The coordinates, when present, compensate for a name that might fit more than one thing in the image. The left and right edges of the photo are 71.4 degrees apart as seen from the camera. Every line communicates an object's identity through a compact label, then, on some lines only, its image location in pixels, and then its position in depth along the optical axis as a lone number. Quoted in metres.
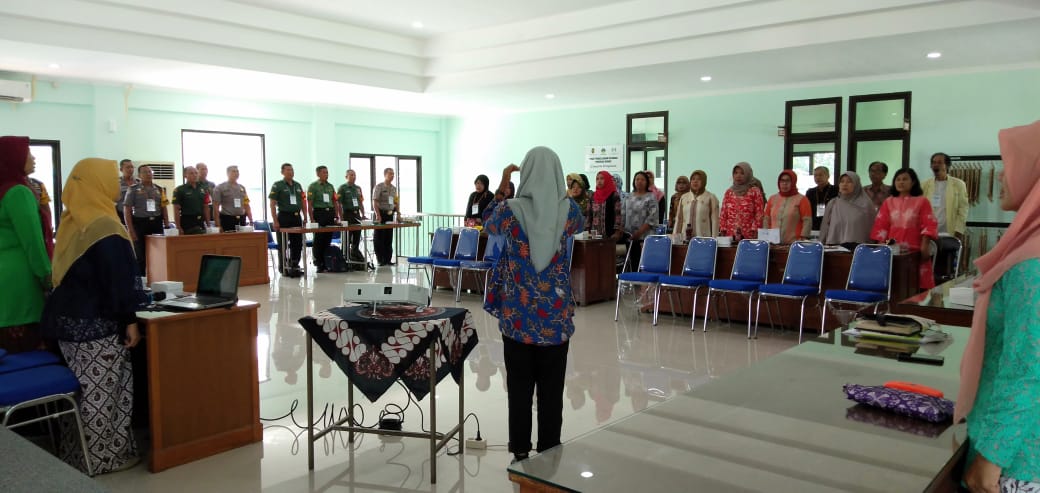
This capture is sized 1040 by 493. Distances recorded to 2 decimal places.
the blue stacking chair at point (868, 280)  5.76
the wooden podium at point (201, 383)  3.31
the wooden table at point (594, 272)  7.91
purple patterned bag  1.90
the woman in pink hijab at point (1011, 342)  1.44
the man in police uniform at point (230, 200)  9.78
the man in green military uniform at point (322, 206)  10.83
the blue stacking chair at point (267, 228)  10.47
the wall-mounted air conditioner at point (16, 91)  9.61
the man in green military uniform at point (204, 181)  9.35
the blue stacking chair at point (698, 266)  6.71
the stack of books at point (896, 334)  2.76
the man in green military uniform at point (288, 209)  10.34
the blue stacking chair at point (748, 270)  6.39
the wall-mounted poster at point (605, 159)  13.00
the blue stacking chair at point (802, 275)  6.12
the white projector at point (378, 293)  3.25
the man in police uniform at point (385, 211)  11.48
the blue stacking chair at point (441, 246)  8.76
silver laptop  3.54
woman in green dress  3.31
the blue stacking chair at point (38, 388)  2.87
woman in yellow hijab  3.13
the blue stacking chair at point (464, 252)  8.20
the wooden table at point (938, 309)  3.66
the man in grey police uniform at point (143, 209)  8.66
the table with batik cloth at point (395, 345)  3.12
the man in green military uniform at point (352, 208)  11.33
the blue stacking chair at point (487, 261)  7.89
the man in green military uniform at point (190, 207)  8.95
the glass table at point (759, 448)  1.52
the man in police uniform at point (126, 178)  9.07
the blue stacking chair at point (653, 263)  7.01
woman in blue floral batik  2.93
